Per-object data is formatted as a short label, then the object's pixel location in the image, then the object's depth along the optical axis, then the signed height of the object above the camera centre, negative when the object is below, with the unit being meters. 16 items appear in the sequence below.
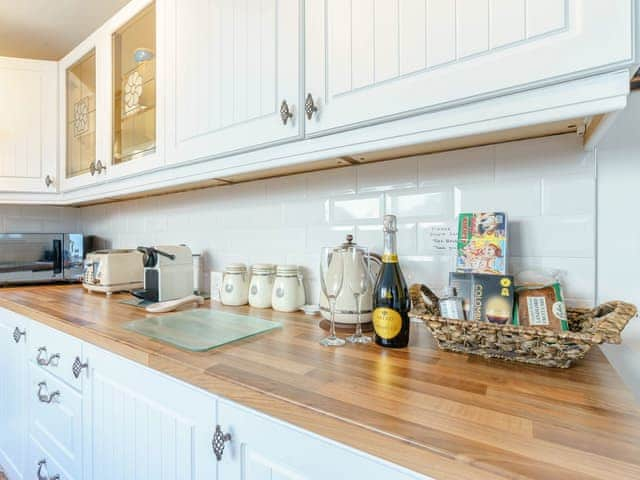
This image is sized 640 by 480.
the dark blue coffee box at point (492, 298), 0.75 -0.13
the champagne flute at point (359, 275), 0.94 -0.10
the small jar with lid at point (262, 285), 1.27 -0.18
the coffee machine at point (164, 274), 1.34 -0.14
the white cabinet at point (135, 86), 1.28 +0.62
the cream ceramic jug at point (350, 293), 0.97 -0.16
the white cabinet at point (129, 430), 0.55 -0.43
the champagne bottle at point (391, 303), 0.79 -0.15
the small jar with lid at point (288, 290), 1.20 -0.18
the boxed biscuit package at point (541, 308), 0.71 -0.15
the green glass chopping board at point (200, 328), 0.84 -0.26
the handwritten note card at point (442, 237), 0.97 +0.00
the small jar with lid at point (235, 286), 1.31 -0.18
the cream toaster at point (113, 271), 1.56 -0.16
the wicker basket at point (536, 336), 0.61 -0.19
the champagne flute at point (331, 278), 0.84 -0.11
